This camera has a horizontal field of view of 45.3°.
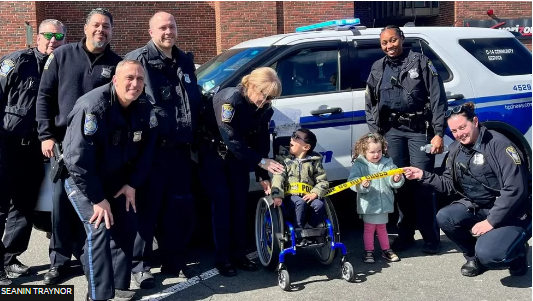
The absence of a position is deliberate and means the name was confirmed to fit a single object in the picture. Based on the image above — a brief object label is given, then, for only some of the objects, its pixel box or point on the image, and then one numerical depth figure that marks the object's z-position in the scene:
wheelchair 4.82
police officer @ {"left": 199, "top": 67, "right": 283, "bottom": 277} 4.79
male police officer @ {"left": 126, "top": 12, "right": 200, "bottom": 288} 4.70
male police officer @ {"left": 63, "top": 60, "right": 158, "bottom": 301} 4.06
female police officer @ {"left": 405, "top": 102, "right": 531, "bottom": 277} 4.62
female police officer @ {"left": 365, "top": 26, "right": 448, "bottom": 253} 5.46
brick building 15.67
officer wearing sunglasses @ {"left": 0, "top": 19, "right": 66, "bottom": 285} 4.77
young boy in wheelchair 4.97
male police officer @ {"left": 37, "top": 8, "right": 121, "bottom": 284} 4.64
